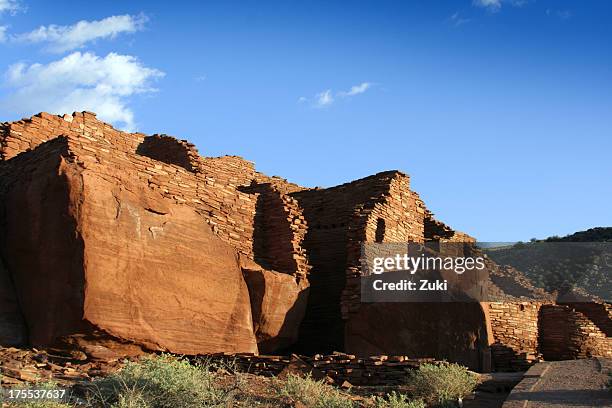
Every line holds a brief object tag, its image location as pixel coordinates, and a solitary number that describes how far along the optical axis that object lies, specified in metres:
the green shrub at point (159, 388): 9.69
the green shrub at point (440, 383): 12.55
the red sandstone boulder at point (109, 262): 13.54
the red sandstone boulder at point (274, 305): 17.23
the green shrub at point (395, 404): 10.74
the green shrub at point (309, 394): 10.68
